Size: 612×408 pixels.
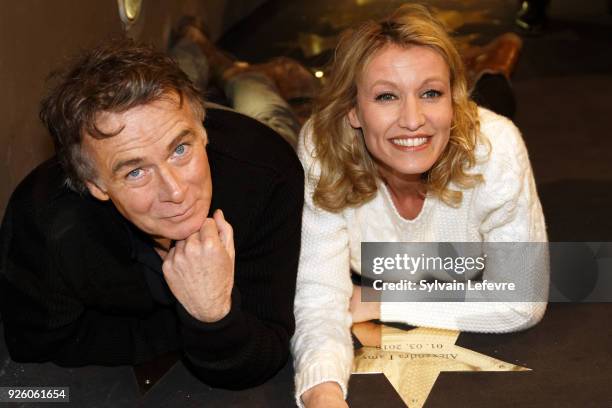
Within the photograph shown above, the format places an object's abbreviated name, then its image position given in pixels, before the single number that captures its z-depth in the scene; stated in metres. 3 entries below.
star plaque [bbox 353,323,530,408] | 2.01
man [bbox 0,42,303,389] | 1.66
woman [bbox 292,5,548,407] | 1.88
